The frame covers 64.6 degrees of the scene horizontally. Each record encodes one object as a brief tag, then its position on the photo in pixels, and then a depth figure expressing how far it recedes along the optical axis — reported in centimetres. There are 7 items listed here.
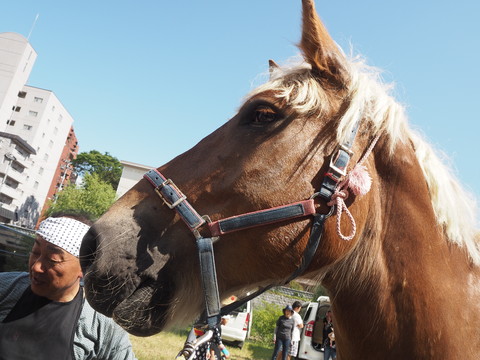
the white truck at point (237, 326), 1417
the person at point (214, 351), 851
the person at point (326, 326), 1076
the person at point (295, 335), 1190
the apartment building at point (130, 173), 6631
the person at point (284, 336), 1155
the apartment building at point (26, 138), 5591
